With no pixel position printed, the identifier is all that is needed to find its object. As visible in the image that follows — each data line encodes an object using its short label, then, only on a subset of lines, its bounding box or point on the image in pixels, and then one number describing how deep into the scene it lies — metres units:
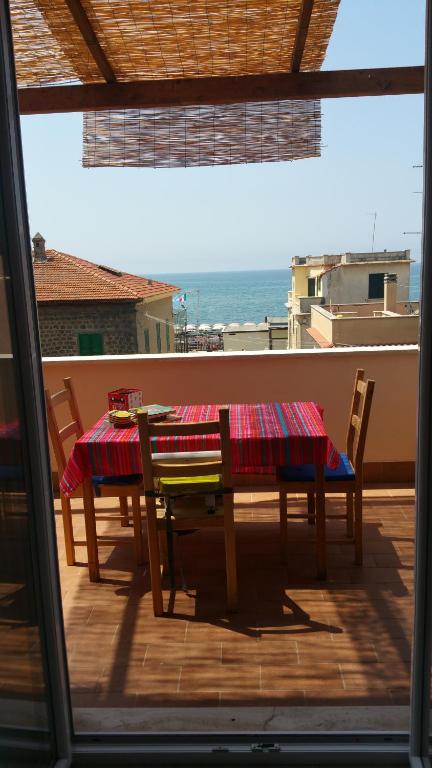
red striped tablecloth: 2.89
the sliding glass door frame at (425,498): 1.52
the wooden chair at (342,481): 3.07
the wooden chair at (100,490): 3.15
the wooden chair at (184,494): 2.65
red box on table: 3.34
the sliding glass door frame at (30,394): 1.54
